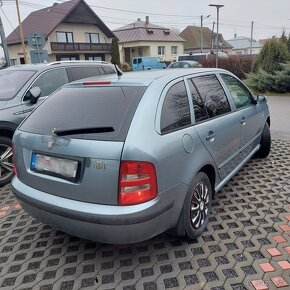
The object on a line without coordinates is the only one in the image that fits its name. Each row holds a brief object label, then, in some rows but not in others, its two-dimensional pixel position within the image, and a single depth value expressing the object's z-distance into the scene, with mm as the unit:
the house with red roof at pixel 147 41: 45031
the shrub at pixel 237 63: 22758
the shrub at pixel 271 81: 12789
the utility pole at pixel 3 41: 15562
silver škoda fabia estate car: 2199
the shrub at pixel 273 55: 14070
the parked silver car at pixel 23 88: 4398
